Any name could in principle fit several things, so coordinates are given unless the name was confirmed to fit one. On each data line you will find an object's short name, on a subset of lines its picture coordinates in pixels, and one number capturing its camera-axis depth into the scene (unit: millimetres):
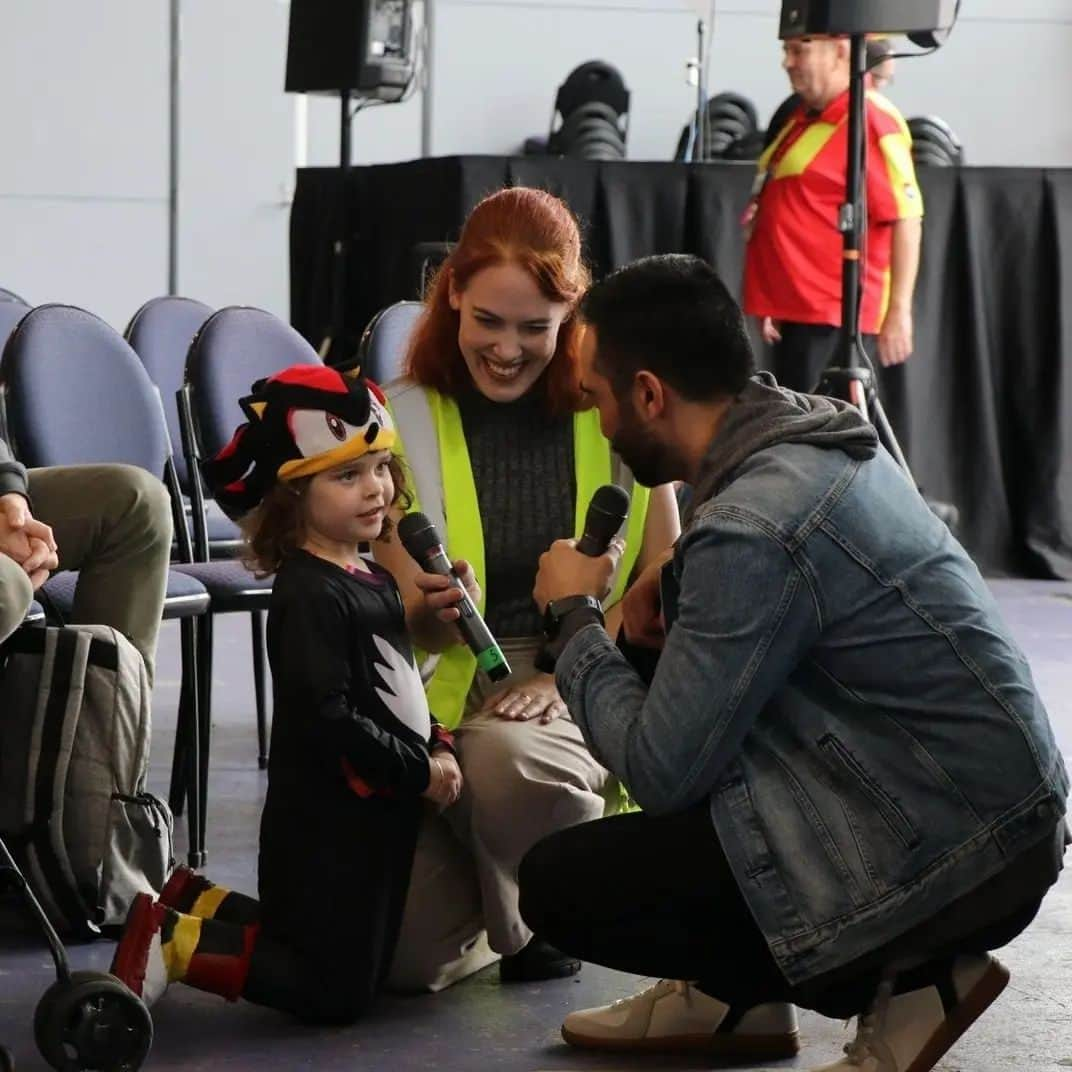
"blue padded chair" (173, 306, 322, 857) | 6383
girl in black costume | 4110
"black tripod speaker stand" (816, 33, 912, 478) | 8829
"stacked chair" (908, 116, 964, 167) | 12201
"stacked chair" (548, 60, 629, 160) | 13461
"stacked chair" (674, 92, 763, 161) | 14084
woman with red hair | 4447
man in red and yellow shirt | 9623
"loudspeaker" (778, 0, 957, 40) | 8872
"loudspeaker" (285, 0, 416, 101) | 12588
